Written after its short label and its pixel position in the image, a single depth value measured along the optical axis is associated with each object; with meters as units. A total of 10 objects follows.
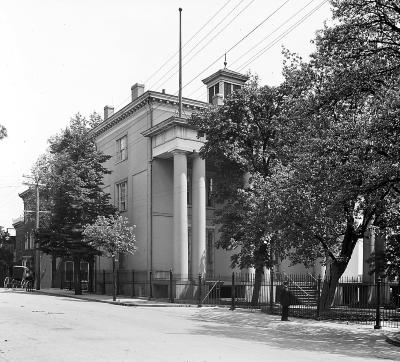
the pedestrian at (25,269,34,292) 46.50
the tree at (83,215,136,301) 31.52
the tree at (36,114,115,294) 37.56
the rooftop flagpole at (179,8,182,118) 32.62
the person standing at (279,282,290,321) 20.99
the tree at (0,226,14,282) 70.00
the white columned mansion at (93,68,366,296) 34.16
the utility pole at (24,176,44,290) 47.06
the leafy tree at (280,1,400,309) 17.06
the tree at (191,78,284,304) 28.83
